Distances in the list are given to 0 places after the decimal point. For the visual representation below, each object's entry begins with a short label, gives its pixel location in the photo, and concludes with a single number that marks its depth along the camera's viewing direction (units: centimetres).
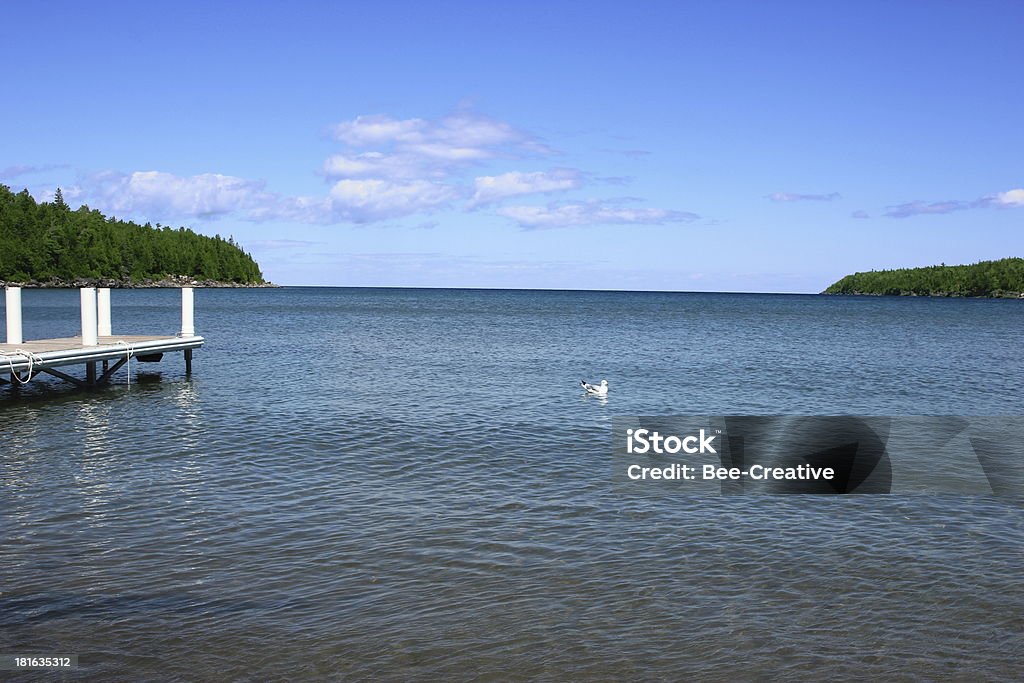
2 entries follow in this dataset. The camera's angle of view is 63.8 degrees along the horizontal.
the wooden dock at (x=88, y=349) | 2411
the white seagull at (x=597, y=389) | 2789
